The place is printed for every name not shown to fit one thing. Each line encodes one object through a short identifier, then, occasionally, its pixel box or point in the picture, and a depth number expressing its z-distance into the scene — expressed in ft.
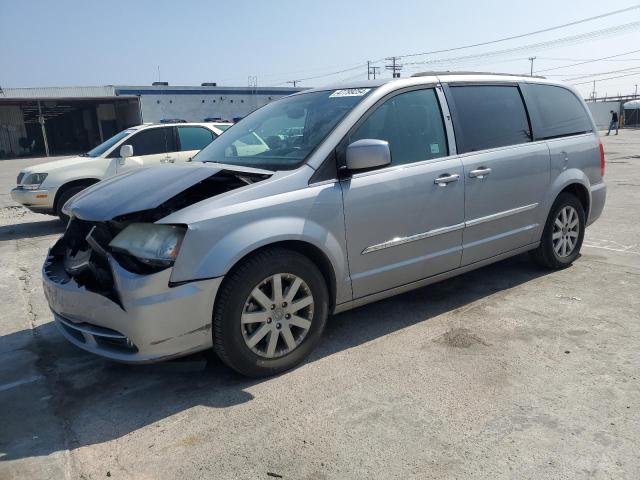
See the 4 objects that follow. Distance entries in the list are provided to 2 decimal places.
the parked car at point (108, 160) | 28.71
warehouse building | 120.98
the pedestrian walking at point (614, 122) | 118.62
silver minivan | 9.81
